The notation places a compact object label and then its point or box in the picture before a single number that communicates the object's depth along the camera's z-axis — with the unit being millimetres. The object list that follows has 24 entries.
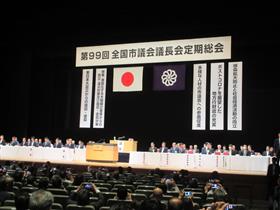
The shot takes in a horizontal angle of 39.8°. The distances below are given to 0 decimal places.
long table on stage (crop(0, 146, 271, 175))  12508
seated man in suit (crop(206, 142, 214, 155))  13723
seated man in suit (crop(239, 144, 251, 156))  13346
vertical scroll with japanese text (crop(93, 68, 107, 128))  16578
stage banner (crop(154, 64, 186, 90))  15727
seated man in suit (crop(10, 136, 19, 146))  16248
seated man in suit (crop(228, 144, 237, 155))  13443
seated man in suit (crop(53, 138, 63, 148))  15795
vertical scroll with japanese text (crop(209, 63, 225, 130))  14367
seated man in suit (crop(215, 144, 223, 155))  13416
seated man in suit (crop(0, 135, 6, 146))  16297
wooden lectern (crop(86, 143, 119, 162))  13715
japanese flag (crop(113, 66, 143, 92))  16172
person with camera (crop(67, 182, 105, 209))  4242
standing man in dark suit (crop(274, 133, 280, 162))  8779
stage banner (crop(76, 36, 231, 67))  14531
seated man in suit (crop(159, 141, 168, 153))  14588
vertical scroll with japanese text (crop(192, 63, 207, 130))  14852
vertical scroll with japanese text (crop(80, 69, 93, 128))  16750
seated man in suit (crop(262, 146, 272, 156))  13070
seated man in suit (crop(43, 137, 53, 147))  16078
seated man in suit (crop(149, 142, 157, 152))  14669
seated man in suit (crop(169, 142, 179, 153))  14211
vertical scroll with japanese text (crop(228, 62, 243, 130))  14172
